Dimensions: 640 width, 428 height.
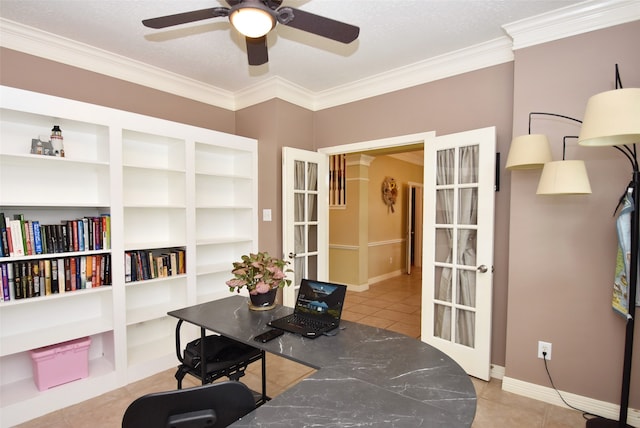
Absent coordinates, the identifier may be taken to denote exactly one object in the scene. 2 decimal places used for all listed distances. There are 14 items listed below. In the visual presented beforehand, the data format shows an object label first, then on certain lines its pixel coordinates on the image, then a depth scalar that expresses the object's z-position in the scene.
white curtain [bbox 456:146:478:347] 2.73
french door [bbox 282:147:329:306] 3.51
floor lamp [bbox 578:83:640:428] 1.53
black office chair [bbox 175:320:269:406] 1.91
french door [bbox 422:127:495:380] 2.62
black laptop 1.71
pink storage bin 2.34
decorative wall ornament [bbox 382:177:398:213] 6.56
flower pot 2.03
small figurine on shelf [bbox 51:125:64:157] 2.43
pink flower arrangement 2.00
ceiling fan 1.58
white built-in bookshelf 2.35
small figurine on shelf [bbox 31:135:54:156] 2.37
